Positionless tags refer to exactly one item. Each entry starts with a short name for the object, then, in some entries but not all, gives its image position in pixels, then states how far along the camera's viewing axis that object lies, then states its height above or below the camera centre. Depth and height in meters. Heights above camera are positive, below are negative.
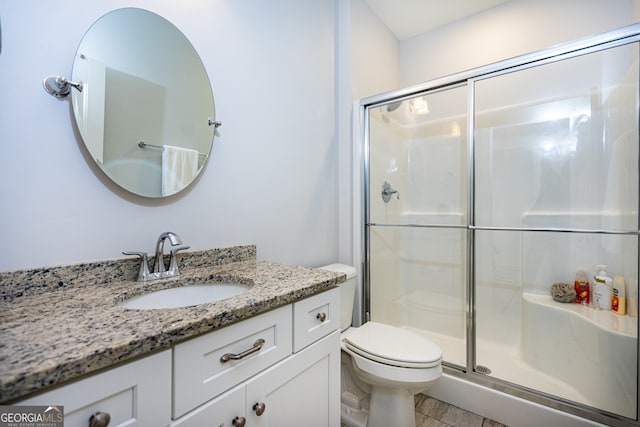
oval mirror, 0.92 +0.41
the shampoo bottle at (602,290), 1.59 -0.40
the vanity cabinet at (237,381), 0.51 -0.37
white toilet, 1.26 -0.69
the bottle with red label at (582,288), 1.72 -0.42
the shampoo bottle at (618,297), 1.50 -0.41
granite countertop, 0.45 -0.22
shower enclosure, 1.41 +0.02
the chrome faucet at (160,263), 0.96 -0.16
